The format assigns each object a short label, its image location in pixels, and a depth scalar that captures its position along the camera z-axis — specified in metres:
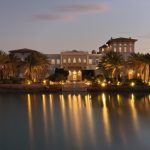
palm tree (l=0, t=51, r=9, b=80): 70.88
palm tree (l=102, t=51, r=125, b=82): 70.88
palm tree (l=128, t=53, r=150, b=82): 65.00
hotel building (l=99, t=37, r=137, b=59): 99.50
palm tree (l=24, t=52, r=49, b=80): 73.31
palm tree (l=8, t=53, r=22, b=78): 72.68
